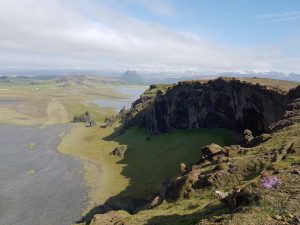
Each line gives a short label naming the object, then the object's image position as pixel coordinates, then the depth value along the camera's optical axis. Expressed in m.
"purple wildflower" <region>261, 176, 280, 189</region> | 18.53
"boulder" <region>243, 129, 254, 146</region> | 43.53
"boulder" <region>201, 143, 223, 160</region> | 39.40
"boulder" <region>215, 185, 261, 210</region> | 17.53
